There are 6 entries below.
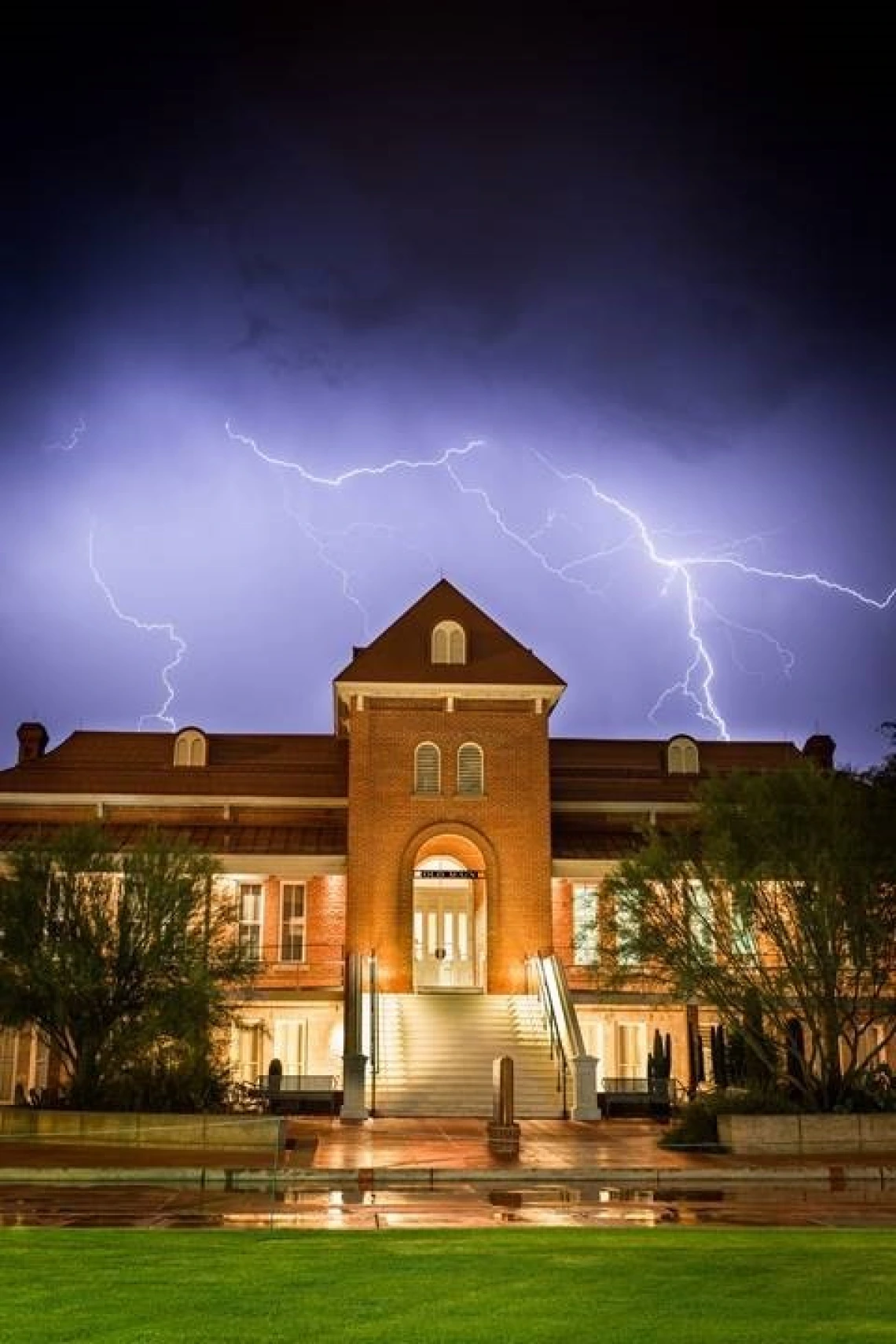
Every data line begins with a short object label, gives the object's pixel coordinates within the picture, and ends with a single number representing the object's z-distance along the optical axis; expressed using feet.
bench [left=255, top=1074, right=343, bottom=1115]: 92.68
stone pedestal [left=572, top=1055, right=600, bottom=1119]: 90.12
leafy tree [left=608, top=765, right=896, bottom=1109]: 73.26
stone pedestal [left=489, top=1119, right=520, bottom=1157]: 67.62
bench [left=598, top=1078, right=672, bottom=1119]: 92.27
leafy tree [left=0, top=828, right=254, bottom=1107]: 72.18
